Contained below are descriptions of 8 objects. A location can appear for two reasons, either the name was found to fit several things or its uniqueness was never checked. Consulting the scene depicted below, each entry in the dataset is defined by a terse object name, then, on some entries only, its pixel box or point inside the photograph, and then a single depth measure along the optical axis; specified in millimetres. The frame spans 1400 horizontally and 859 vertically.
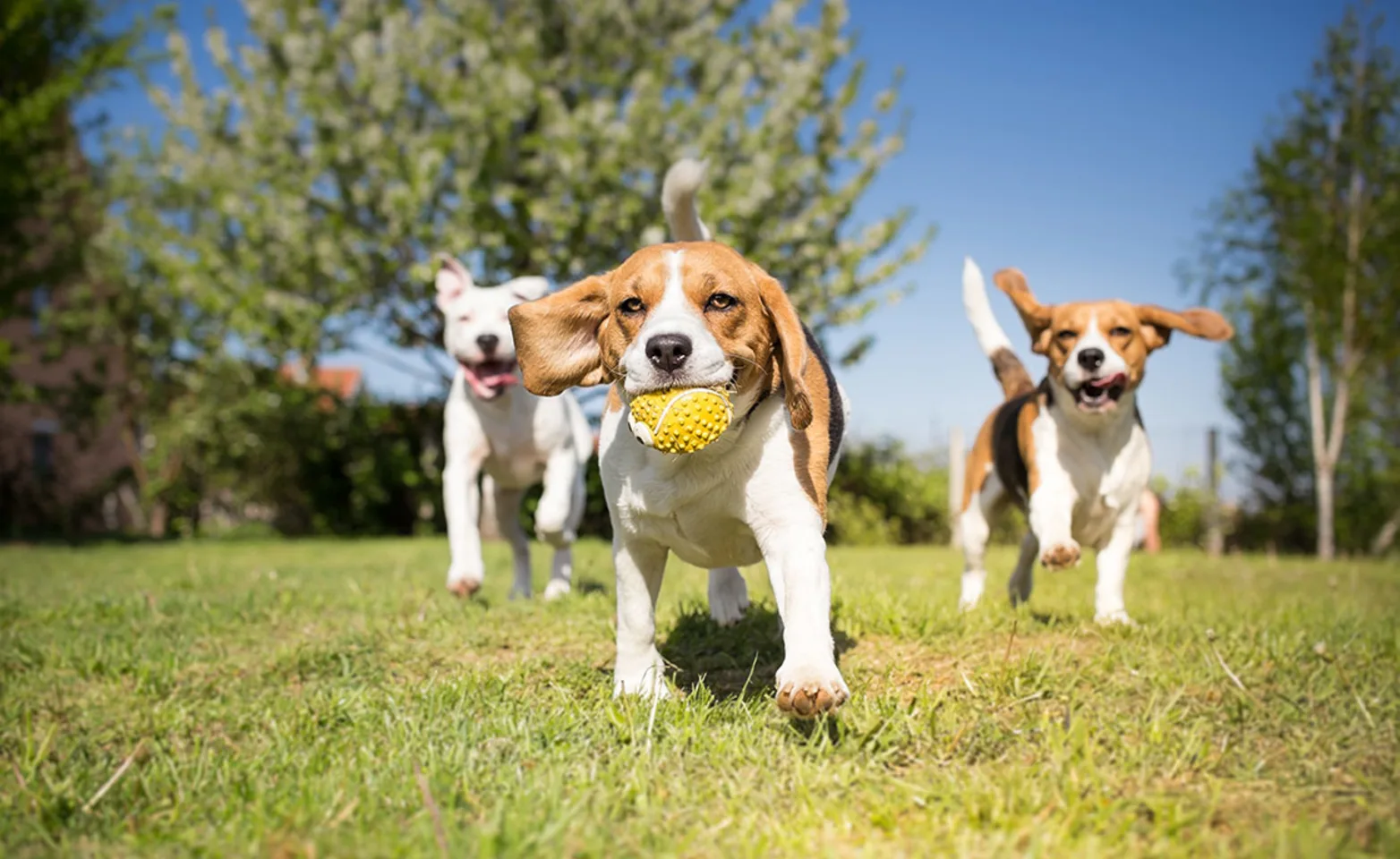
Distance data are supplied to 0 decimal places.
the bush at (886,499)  16641
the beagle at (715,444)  2814
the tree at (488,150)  14578
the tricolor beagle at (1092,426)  4785
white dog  5969
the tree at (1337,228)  15648
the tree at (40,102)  13711
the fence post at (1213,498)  16656
